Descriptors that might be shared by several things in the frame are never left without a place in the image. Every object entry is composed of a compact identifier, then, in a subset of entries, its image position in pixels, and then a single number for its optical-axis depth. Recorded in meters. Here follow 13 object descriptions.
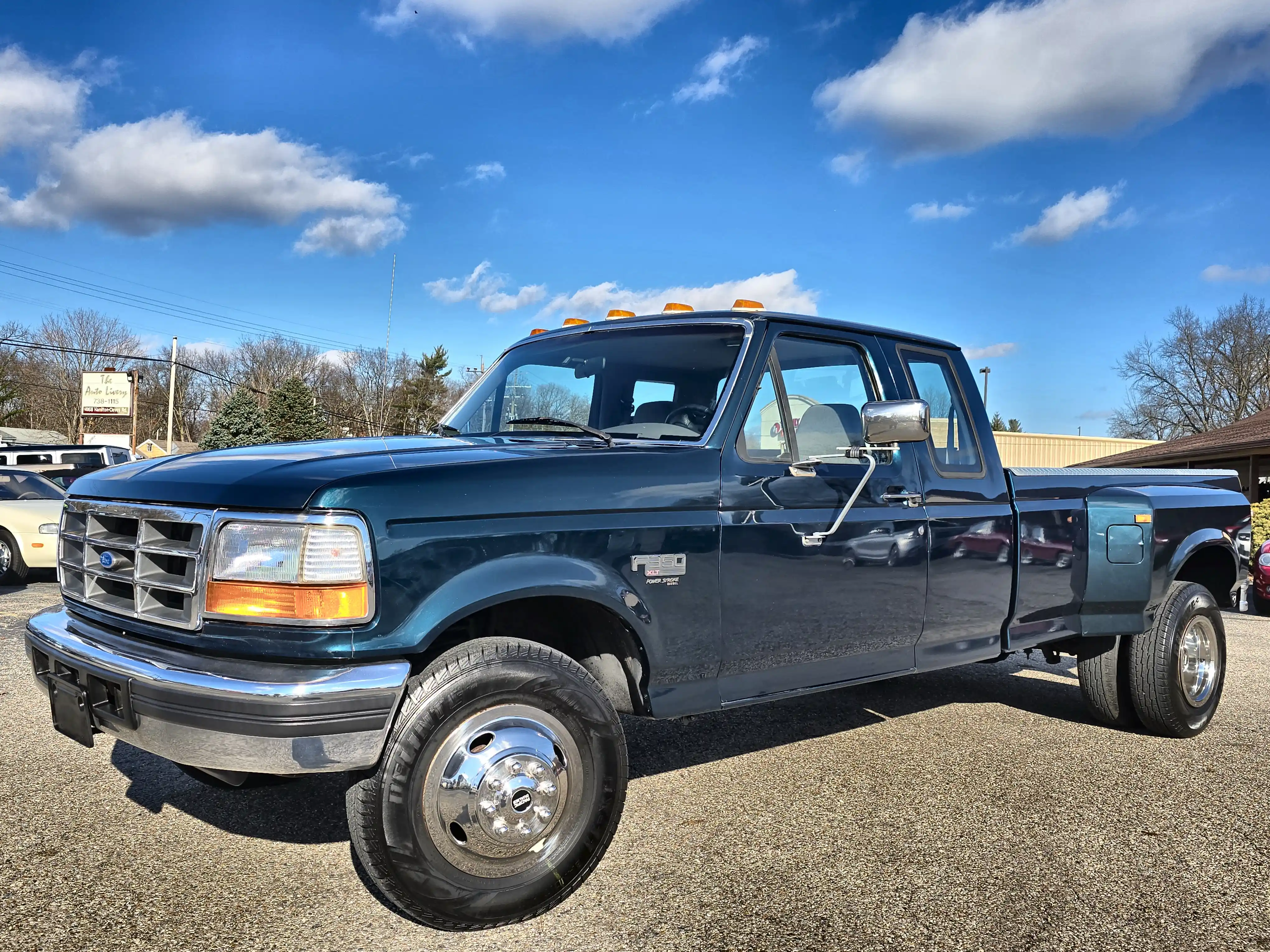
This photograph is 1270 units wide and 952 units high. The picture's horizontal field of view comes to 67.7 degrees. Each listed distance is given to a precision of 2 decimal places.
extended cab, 2.67
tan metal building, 33.56
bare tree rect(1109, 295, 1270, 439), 46.78
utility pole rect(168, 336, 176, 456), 47.09
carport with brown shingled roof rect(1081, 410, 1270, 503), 23.16
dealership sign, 52.72
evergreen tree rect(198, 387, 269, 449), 45.53
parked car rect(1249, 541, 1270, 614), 11.17
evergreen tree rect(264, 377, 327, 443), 51.06
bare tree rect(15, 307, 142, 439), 64.62
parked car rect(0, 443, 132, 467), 14.80
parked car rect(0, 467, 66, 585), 11.68
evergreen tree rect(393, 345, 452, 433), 59.09
